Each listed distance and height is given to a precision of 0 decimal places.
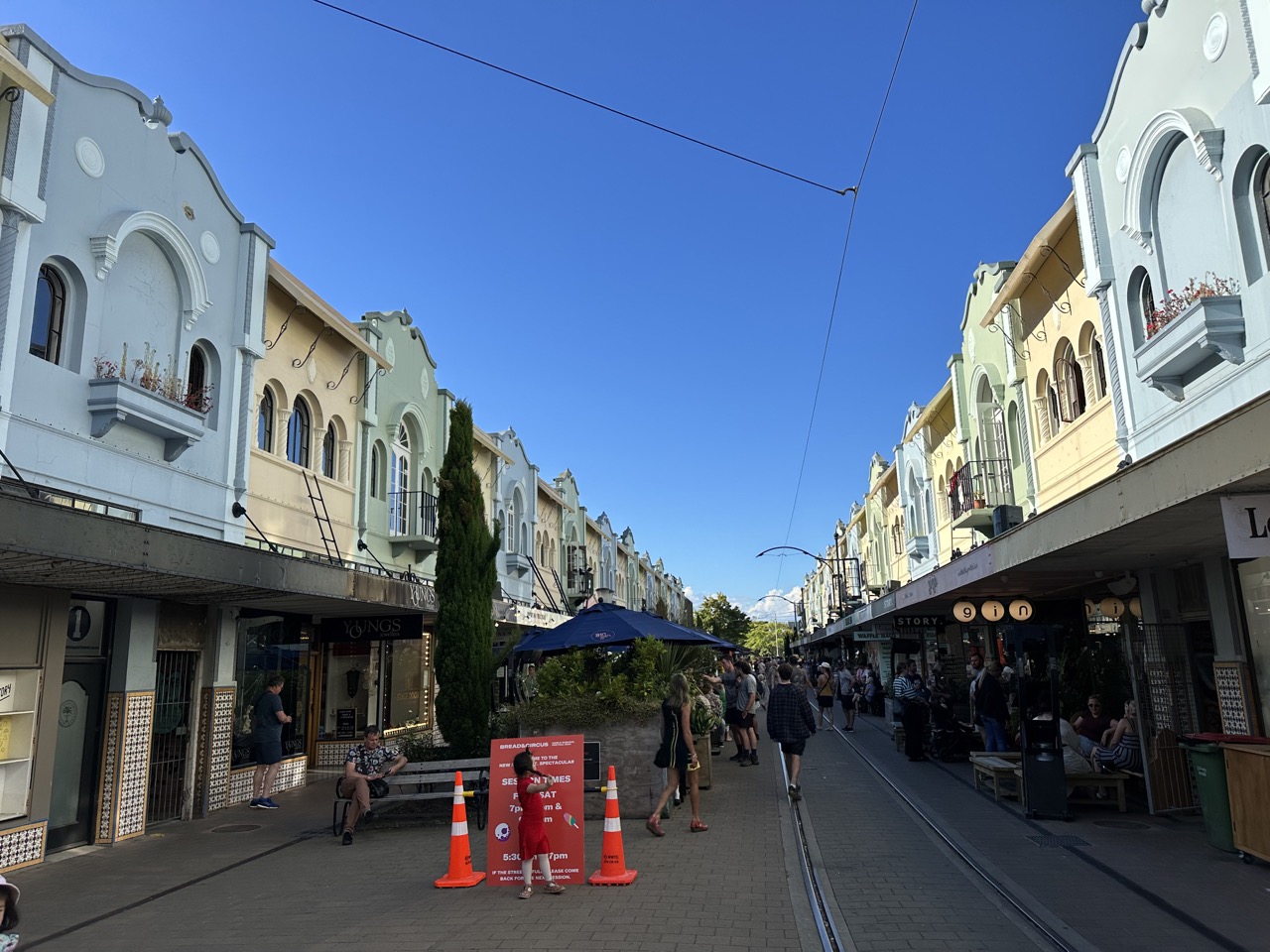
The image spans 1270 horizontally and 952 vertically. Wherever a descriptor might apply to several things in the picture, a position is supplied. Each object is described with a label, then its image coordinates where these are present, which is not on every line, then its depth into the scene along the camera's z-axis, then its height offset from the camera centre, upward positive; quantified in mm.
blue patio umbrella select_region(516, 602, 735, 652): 11828 +592
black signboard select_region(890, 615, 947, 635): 22469 +1121
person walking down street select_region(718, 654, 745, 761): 15906 -596
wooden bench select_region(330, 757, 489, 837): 10508 -1164
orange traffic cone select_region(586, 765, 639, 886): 7461 -1497
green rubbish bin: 8078 -1176
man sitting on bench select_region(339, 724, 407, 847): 10305 -985
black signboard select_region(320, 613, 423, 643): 16281 +976
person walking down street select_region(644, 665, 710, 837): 9383 -703
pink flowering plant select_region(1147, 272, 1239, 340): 10602 +4324
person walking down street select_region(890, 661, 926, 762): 15195 -879
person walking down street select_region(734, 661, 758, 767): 15523 -795
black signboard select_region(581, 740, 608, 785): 10320 -921
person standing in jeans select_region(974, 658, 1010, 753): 13273 -637
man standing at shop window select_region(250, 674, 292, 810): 13297 -688
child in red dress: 7191 -1092
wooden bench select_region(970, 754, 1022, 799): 11148 -1273
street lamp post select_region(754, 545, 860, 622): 34756 +4507
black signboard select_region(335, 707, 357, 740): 17250 -737
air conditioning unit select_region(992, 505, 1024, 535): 17547 +2840
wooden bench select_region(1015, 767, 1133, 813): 10250 -1315
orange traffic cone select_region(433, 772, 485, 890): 7664 -1456
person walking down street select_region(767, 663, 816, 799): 11516 -635
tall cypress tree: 12156 +1069
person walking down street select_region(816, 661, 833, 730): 22453 -493
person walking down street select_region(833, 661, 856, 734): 21703 -827
